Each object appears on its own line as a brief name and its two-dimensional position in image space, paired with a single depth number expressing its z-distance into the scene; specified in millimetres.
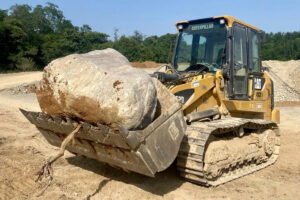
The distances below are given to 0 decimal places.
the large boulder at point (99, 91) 3354
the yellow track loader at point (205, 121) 3621
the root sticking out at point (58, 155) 3635
